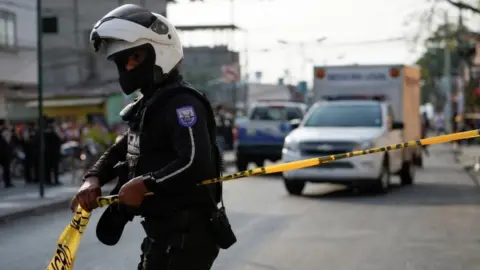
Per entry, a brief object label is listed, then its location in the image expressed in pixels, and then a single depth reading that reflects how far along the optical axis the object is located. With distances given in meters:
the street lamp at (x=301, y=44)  47.30
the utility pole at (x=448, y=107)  57.64
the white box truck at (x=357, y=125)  16.48
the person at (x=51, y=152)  20.00
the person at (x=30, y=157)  20.91
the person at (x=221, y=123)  32.96
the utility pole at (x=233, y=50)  47.64
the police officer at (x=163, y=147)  3.71
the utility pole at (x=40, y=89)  16.61
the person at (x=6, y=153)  19.50
